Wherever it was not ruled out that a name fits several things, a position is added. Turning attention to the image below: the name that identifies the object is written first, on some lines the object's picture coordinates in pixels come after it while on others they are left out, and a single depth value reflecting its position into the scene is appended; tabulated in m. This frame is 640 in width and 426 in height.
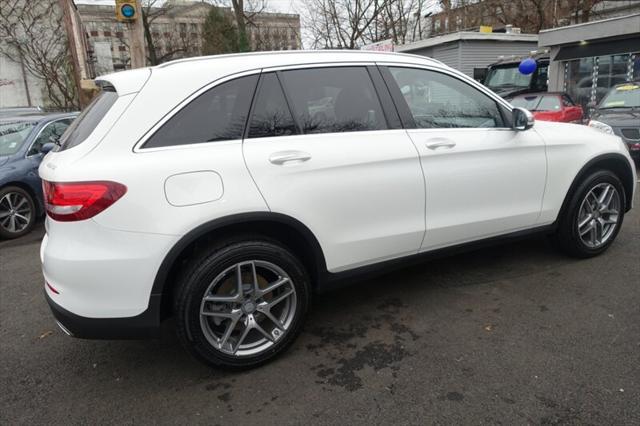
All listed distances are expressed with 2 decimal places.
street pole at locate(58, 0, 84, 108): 11.10
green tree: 32.34
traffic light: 7.43
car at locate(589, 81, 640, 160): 7.96
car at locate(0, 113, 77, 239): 6.22
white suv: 2.38
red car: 10.62
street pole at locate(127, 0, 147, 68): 7.72
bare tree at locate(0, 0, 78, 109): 22.42
